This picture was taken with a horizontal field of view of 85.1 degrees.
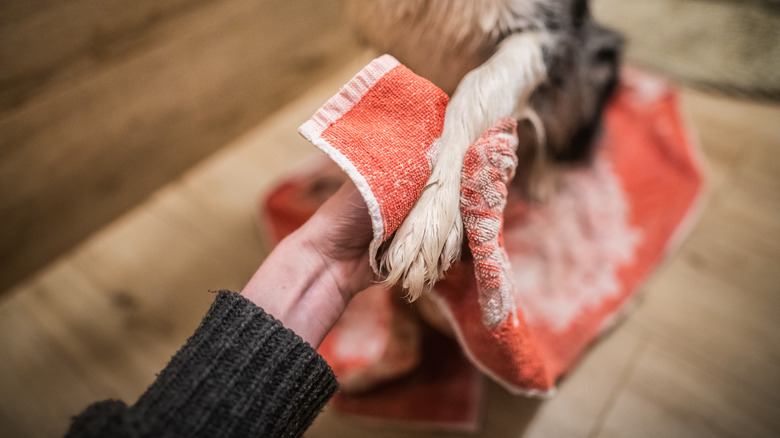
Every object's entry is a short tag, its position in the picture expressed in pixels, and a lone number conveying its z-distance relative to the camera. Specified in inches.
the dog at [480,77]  19.3
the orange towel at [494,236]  19.5
